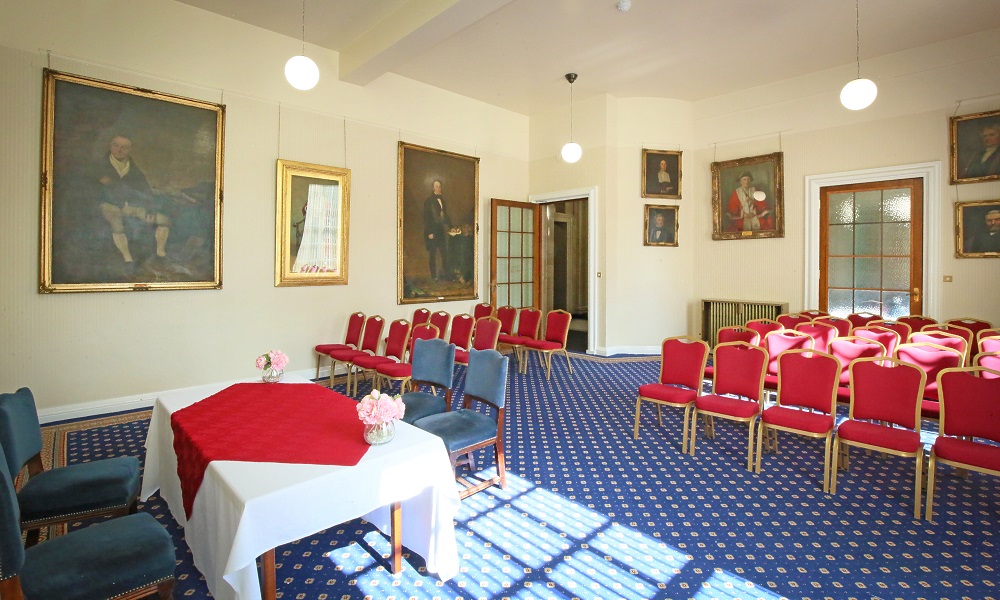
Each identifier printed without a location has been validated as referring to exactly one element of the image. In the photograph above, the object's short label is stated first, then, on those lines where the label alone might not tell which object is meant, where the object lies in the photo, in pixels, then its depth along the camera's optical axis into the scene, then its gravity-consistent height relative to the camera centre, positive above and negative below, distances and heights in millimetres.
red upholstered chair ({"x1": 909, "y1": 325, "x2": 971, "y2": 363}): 4766 -343
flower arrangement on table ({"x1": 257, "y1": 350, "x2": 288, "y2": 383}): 3783 -492
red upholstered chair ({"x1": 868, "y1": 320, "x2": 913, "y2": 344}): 5777 -303
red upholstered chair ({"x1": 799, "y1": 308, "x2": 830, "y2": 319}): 7137 -159
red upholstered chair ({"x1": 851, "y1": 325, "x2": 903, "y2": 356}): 5031 -339
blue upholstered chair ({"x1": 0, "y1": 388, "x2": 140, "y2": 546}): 2434 -917
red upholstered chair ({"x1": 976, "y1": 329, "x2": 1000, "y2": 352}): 4719 -359
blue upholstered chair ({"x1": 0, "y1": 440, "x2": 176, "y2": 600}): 1735 -974
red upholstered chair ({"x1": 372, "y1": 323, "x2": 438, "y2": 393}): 5414 -725
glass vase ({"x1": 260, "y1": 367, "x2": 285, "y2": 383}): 3791 -558
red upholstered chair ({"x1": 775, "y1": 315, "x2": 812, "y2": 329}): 6316 -226
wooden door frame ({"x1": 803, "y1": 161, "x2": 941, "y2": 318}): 6758 +1285
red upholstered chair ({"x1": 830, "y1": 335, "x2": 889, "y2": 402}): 4520 -439
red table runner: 2463 -703
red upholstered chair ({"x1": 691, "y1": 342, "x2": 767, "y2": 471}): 4070 -694
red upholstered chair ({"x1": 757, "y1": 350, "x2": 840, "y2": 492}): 3701 -716
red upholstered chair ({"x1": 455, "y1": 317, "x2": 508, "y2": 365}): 6395 -462
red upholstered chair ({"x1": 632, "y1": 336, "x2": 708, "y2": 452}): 4426 -662
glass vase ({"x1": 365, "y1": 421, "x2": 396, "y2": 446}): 2588 -671
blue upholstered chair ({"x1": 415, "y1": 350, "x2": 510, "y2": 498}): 3460 -856
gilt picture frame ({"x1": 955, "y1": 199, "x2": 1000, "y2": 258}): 6312 +905
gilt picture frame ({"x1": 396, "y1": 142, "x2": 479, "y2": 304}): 7820 +1166
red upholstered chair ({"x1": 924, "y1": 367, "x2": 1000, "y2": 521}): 3117 -764
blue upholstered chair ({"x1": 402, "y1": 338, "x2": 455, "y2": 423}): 4031 -651
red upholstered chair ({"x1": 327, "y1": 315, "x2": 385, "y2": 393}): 6301 -551
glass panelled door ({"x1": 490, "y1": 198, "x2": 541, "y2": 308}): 9102 +817
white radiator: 8258 -187
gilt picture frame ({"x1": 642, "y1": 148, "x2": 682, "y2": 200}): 8930 +2185
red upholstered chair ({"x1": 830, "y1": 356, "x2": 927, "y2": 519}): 3348 -746
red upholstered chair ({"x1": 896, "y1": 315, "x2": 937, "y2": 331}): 6242 -226
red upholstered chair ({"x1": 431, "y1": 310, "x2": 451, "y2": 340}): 6926 -282
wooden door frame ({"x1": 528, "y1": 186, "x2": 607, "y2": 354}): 9016 +491
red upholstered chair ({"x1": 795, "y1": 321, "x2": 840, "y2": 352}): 5438 -325
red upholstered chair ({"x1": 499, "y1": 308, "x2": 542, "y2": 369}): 7453 -455
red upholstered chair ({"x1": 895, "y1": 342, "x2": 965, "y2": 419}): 4242 -481
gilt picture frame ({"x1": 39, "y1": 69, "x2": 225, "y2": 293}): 4992 +1127
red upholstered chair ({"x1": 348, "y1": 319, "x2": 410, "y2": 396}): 5780 -600
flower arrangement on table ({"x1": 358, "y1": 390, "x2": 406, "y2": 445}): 2543 -565
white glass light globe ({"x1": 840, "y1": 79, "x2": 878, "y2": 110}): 5211 +2094
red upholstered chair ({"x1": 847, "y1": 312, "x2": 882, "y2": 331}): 6613 -218
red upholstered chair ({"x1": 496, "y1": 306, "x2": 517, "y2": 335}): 7798 -288
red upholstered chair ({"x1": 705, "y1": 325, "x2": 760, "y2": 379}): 5289 -355
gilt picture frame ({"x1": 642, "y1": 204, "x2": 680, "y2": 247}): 9008 +1310
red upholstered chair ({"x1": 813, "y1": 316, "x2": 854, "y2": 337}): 6491 -288
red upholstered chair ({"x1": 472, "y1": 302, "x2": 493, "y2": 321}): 8455 -171
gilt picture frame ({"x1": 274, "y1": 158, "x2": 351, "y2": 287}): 6508 +965
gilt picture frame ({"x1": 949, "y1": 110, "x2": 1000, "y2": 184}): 6301 +1913
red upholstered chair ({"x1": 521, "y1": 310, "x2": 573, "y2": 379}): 7145 -518
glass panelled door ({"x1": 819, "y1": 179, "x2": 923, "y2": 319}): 7121 +772
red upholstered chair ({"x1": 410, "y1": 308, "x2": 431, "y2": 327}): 7273 -236
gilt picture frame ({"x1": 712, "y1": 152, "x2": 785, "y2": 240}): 8180 +1680
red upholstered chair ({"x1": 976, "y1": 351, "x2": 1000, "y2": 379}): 4012 -456
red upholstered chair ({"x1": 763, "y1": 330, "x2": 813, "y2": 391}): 4973 -404
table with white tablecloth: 2035 -889
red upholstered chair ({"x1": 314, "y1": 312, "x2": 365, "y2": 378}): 6720 -482
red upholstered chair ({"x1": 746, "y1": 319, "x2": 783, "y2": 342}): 5929 -288
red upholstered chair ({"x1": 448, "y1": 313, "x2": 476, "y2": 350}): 6645 -402
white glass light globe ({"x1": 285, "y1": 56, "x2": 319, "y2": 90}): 4695 +2046
